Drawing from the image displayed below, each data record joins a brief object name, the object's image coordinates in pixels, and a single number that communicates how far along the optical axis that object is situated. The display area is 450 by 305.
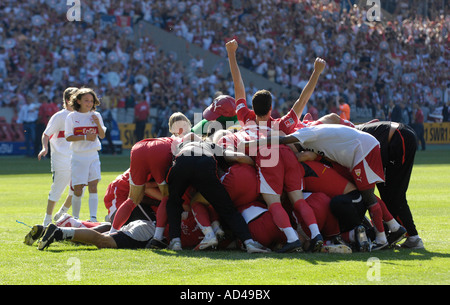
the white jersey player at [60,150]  21.37
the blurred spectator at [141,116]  55.81
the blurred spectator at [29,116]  51.62
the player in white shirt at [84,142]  20.28
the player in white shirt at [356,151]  15.07
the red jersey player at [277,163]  14.55
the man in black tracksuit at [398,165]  15.81
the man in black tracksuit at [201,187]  14.87
